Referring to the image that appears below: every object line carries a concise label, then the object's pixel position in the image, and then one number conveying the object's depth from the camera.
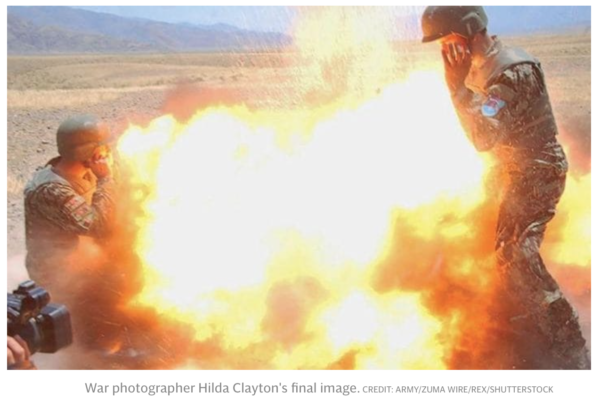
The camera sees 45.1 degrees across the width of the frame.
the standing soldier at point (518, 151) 5.60
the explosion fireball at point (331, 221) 6.11
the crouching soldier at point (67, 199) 5.80
